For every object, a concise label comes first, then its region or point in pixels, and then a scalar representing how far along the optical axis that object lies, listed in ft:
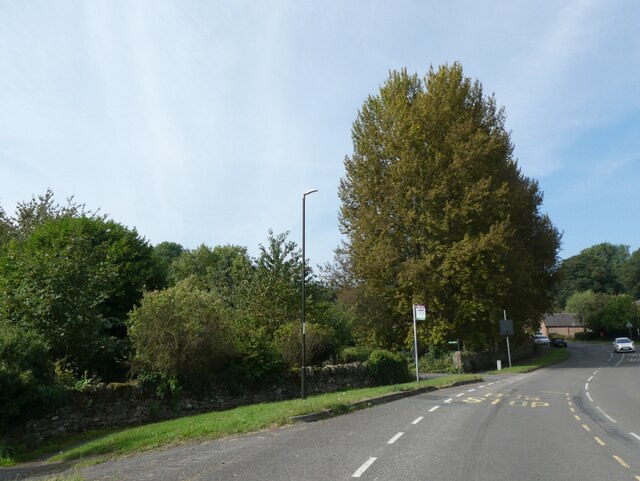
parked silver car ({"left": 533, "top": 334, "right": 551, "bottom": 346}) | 257.36
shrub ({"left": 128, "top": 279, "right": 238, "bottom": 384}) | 57.26
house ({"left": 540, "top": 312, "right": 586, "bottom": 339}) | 390.42
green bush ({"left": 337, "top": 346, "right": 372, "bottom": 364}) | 87.49
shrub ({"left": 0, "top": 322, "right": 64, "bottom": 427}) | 45.34
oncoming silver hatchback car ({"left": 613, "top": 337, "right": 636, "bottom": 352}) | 196.85
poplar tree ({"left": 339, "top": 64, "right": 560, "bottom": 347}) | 114.62
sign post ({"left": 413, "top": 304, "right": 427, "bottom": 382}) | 74.54
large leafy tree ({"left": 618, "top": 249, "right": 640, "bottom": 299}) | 453.58
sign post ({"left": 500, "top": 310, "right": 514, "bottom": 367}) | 121.66
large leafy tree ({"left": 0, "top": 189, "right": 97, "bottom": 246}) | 110.01
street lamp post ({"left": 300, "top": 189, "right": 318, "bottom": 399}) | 61.56
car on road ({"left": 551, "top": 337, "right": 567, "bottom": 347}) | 241.96
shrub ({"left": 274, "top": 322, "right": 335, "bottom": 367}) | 77.46
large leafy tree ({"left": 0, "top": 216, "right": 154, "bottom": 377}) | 57.41
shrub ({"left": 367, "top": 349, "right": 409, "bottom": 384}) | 84.99
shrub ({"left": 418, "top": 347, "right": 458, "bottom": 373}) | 113.29
